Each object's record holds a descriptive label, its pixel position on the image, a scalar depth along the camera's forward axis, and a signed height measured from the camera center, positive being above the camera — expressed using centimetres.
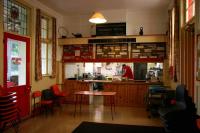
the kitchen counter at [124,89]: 588 -81
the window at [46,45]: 569 +82
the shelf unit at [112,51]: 623 +64
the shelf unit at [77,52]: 641 +61
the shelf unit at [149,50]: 601 +65
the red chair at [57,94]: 553 -90
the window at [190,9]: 328 +124
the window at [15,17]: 415 +138
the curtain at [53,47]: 598 +73
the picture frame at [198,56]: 292 +19
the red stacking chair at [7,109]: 325 -85
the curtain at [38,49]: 504 +56
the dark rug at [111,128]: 376 -146
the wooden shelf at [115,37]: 584 +106
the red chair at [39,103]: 493 -111
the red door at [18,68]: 409 -1
